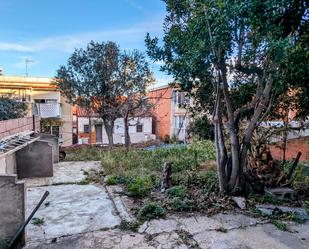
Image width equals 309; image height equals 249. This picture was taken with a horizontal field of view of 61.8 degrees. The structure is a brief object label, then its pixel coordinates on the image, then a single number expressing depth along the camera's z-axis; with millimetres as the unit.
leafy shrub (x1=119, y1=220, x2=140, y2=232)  4062
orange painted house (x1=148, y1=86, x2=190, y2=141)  24328
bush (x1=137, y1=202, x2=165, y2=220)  4434
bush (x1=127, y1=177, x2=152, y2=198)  5594
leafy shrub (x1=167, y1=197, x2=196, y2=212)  4782
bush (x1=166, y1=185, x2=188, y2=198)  5312
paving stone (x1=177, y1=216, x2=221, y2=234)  4043
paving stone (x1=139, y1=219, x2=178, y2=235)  3972
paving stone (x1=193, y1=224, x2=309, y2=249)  3543
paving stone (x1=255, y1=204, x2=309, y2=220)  4617
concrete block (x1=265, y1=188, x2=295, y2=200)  5379
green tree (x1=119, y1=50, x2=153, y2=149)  12688
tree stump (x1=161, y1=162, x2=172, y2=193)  5988
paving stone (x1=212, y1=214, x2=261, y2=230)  4188
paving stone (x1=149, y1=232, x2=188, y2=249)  3551
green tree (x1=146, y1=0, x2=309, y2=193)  3646
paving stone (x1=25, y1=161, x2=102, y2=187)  7082
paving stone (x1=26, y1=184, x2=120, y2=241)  4020
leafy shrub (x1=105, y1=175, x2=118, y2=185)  6738
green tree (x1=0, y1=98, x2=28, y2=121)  9598
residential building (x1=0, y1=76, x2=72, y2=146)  18641
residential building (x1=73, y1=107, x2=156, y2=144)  24125
